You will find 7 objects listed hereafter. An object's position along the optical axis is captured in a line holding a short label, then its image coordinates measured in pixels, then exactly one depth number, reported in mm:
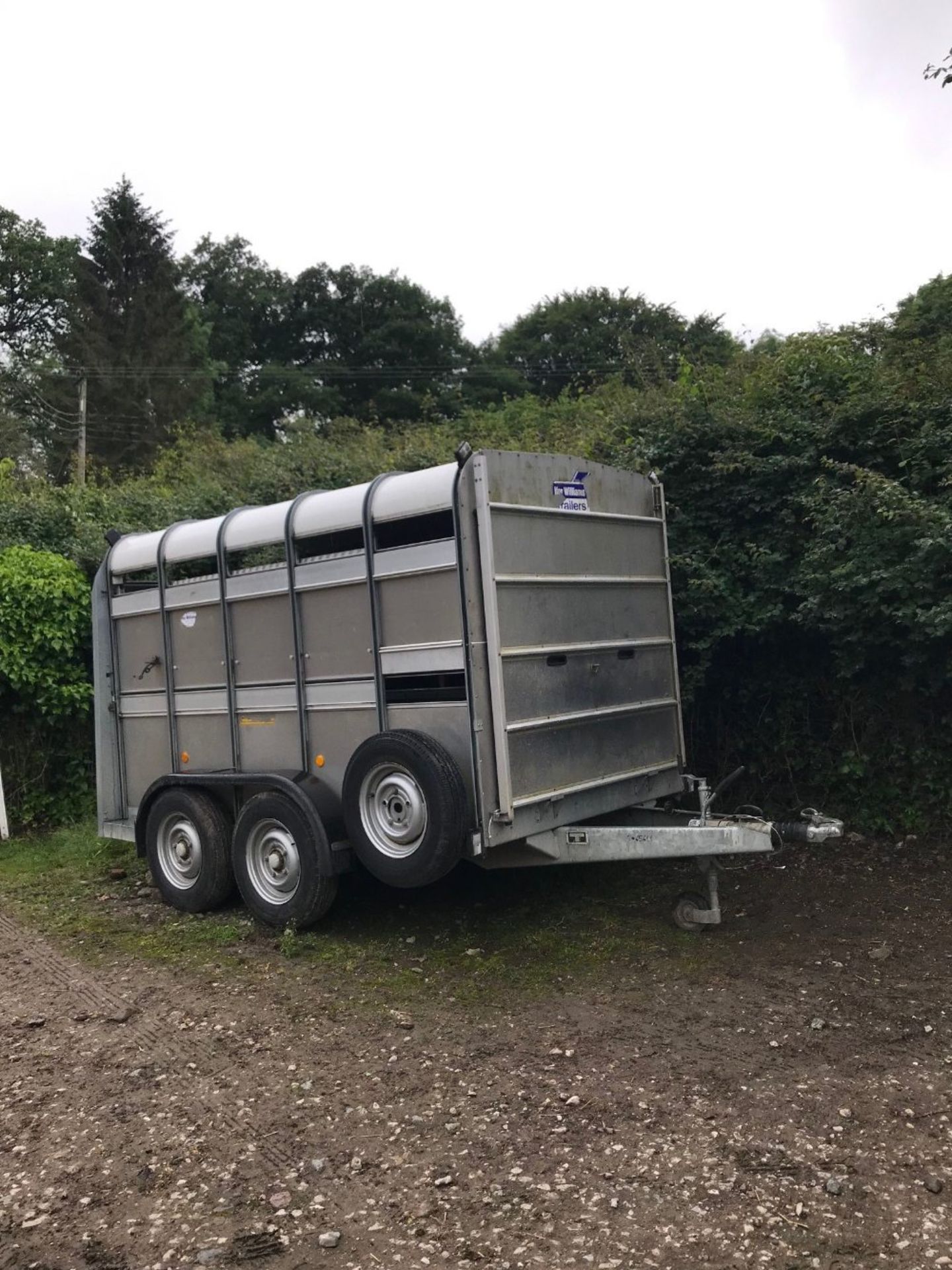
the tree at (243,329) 37406
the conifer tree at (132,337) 34844
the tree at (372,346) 36875
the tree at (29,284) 42562
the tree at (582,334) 30516
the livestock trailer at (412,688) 5605
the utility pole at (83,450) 28603
